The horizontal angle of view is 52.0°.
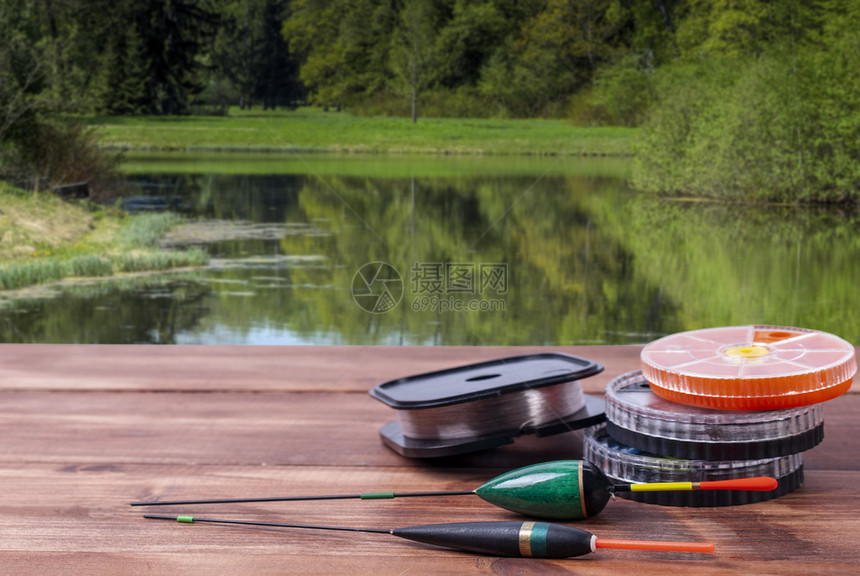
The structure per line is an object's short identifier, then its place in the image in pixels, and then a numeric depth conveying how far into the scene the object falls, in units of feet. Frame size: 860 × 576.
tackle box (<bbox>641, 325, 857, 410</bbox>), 1.07
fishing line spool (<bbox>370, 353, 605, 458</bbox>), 1.20
